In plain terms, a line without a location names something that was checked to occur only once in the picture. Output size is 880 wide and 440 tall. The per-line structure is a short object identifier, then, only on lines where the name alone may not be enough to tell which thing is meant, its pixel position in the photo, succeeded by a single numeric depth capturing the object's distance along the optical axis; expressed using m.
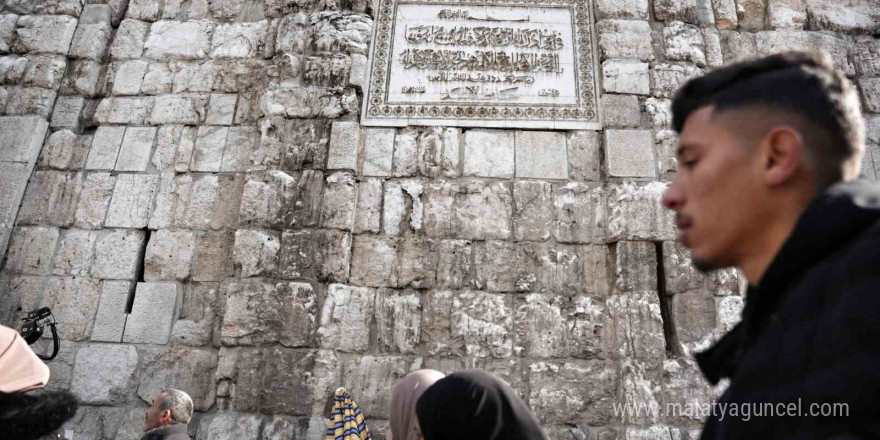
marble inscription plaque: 5.17
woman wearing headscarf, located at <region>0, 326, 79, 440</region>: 1.89
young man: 0.79
